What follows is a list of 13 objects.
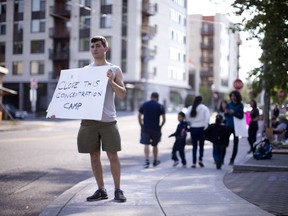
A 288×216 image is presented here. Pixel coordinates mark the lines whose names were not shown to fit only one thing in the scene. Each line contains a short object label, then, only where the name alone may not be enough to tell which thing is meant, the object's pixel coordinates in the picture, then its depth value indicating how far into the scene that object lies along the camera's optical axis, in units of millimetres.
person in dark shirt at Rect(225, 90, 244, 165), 10438
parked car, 37375
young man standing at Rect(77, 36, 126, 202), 5539
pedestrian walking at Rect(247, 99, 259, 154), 12359
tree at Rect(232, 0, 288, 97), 9359
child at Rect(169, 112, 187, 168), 10102
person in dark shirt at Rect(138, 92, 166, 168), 9852
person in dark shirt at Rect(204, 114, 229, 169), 9695
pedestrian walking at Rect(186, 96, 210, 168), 10094
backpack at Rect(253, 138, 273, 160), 10047
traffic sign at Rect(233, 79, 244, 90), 20725
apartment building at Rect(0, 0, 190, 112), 11305
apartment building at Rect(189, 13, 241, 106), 74188
